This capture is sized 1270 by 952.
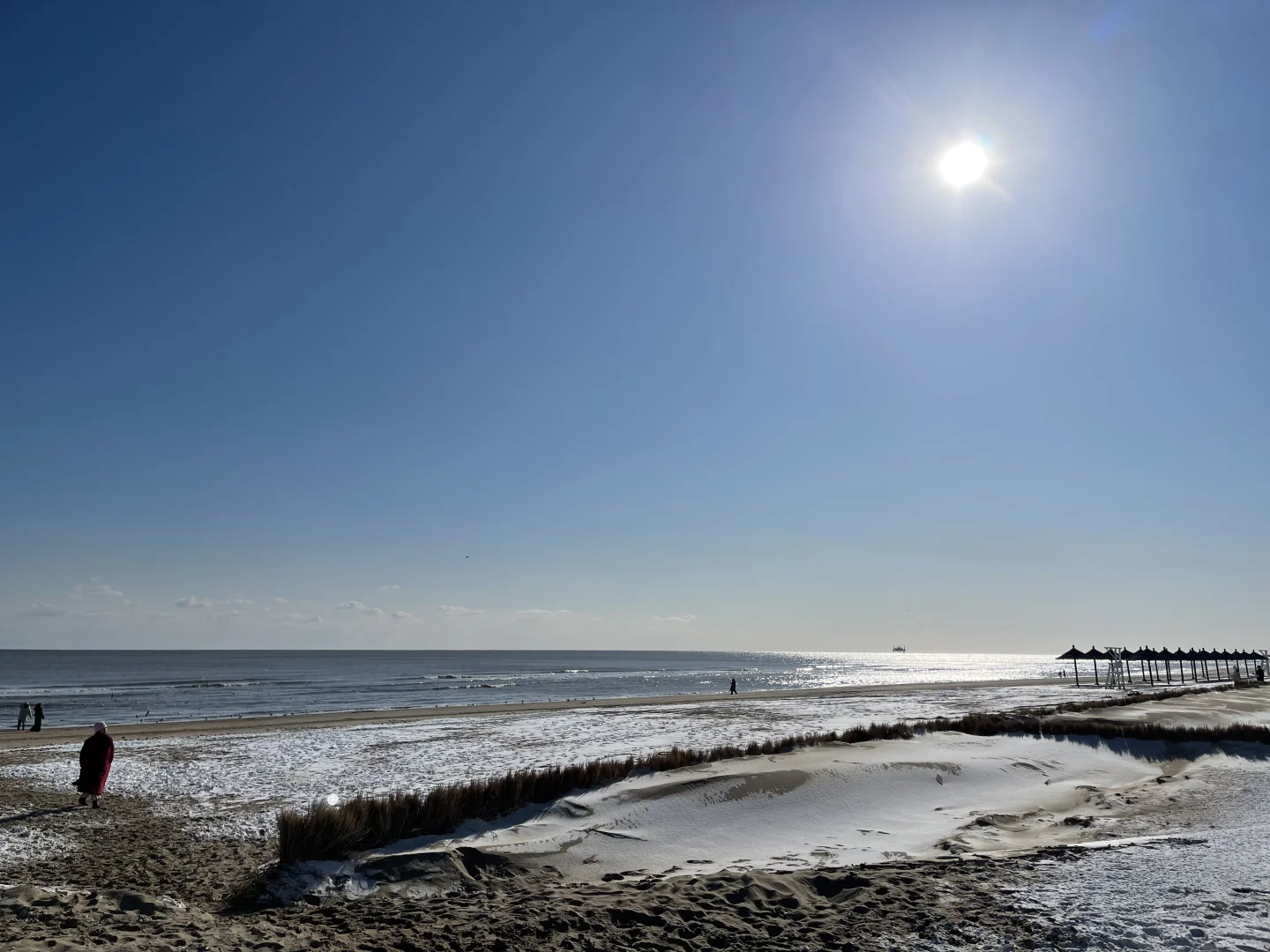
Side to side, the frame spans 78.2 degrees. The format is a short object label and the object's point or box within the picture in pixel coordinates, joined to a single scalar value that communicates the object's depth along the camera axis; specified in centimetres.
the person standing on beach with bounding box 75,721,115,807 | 1365
